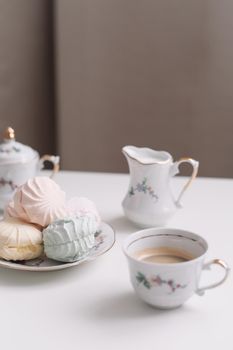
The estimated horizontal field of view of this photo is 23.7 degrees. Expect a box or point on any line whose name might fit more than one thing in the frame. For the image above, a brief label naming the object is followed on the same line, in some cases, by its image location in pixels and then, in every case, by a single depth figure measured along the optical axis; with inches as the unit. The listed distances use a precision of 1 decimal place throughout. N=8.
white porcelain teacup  24.3
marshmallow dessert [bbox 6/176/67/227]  29.6
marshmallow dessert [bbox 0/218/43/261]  27.9
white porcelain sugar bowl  36.5
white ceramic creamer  33.9
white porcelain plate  27.7
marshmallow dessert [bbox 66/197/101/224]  30.9
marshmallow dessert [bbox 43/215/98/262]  27.4
